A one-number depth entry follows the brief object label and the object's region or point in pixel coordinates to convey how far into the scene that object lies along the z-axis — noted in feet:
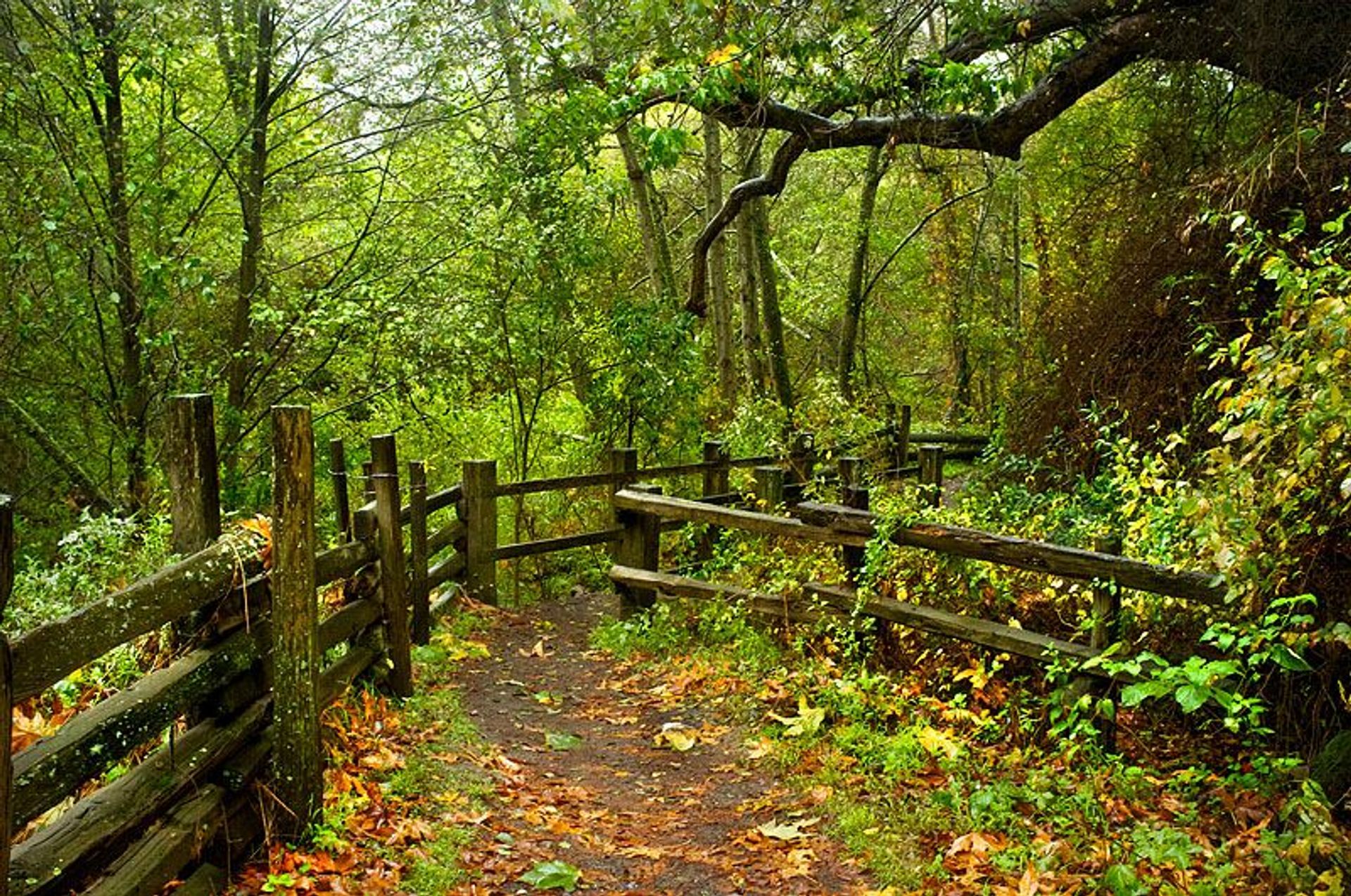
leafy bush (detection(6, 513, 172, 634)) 18.78
